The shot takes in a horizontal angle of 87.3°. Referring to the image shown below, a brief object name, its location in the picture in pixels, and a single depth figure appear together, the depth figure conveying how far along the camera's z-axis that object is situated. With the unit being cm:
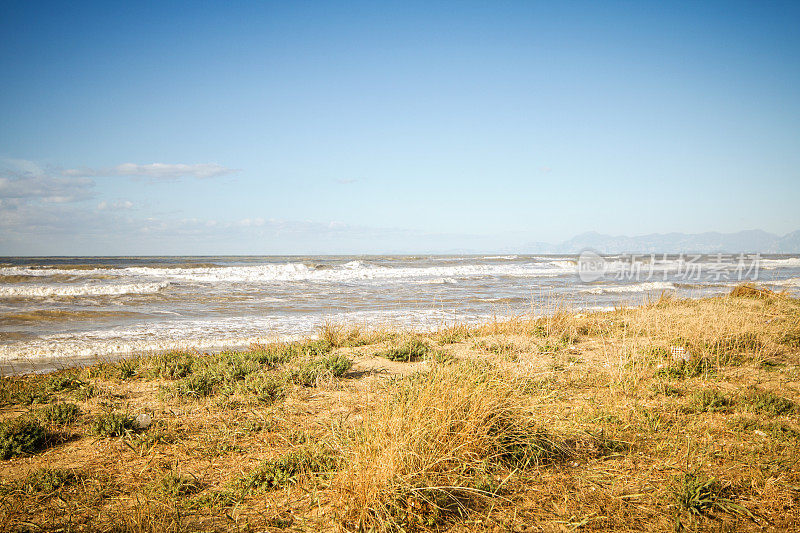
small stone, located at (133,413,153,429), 472
